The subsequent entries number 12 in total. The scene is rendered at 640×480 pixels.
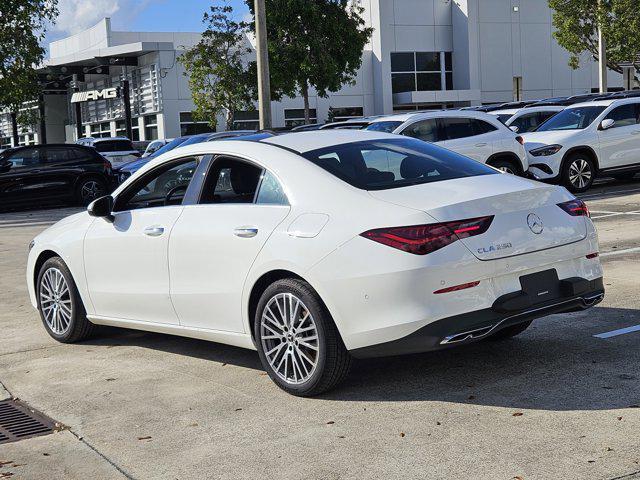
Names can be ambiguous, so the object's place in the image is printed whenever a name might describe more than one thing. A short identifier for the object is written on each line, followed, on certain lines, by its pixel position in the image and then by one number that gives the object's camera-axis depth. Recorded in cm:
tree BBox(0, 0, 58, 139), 3209
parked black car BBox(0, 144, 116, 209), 2369
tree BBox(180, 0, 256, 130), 4266
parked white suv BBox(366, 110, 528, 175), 1802
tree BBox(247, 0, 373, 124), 3847
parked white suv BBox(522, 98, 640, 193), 1895
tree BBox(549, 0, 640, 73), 4000
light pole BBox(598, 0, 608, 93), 3562
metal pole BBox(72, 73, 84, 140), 5969
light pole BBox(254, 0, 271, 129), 2186
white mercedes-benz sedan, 538
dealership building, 5188
